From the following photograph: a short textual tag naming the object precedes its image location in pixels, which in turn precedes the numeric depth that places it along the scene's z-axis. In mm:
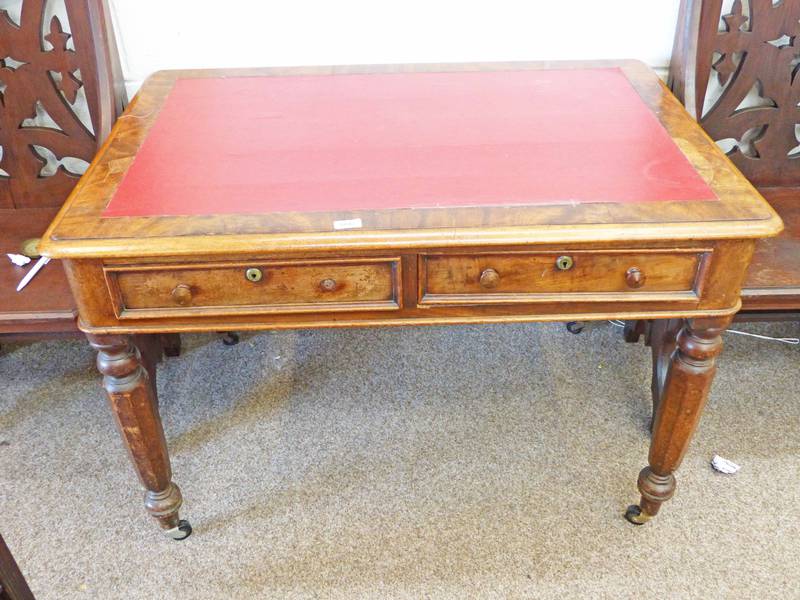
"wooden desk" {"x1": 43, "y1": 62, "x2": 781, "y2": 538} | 1137
